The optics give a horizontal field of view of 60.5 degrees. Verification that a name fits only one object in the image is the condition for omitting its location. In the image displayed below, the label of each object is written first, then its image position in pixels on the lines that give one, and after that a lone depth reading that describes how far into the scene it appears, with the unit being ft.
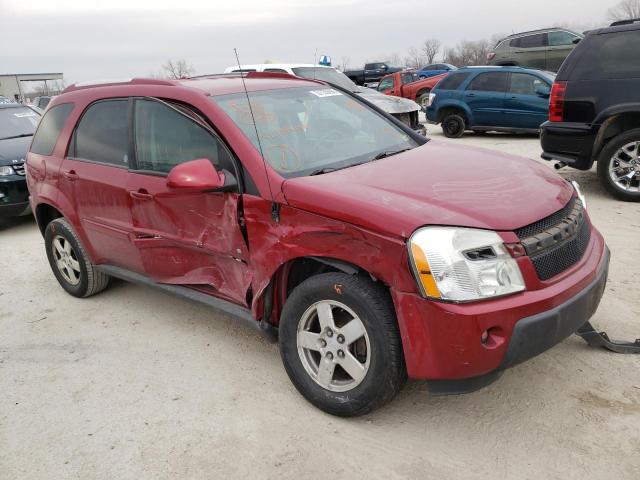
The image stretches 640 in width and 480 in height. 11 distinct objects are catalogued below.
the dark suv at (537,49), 54.08
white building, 193.88
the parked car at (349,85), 30.81
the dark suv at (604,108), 19.58
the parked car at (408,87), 64.28
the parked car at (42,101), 88.94
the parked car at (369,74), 98.48
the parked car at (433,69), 81.90
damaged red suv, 7.60
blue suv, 35.86
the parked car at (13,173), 22.45
